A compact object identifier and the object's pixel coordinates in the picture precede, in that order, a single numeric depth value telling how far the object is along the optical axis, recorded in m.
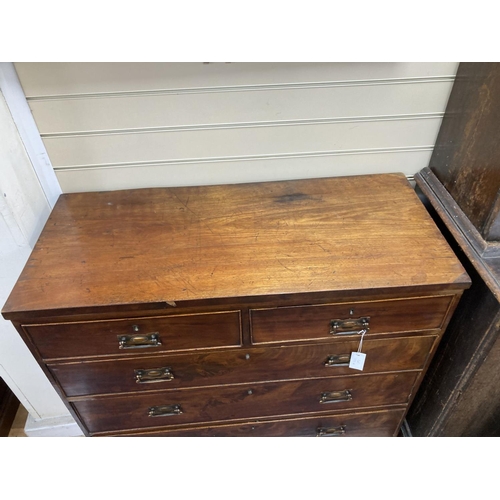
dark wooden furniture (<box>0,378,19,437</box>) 1.53
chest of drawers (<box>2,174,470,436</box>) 0.91
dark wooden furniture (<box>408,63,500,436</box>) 0.97
